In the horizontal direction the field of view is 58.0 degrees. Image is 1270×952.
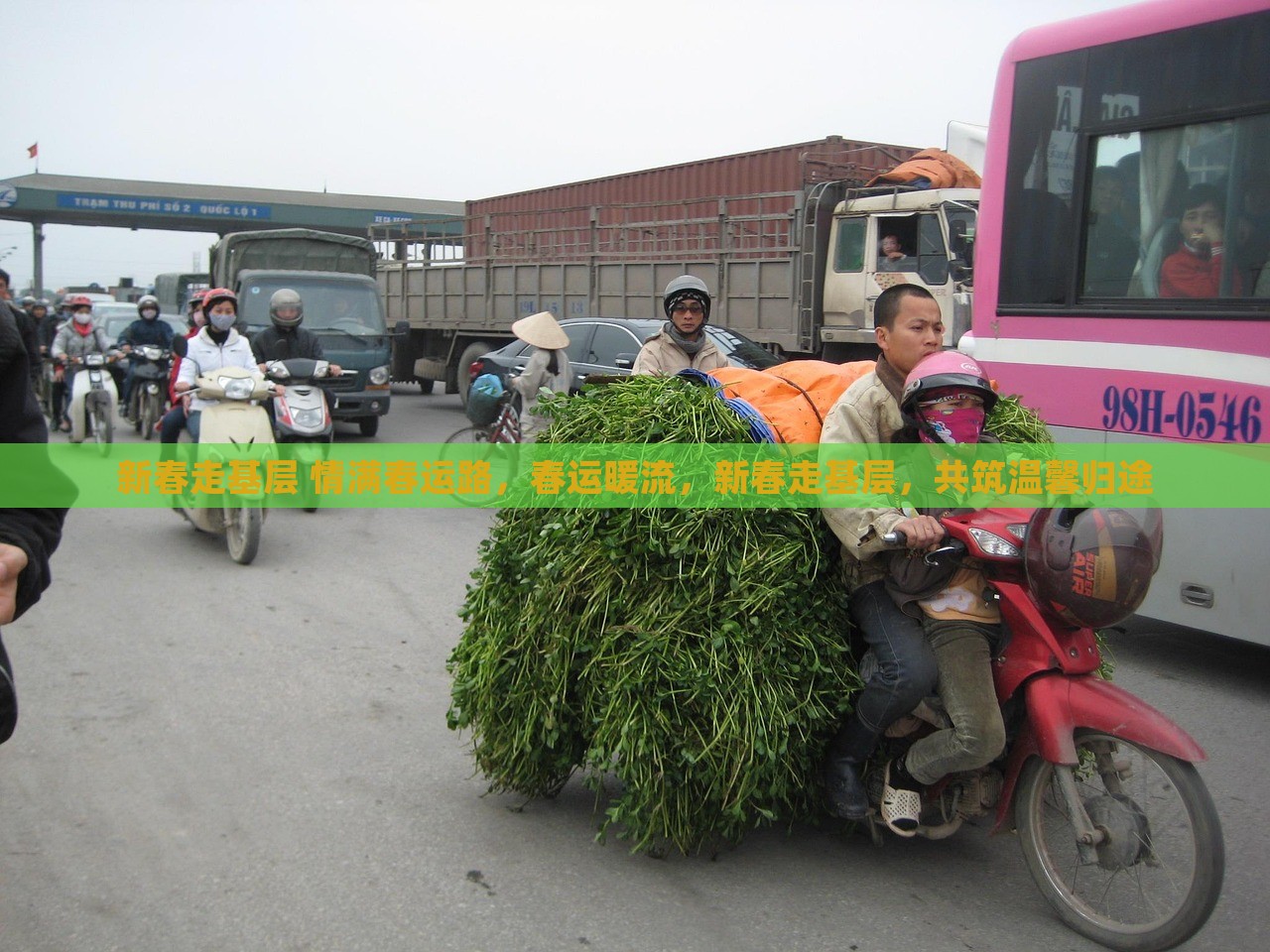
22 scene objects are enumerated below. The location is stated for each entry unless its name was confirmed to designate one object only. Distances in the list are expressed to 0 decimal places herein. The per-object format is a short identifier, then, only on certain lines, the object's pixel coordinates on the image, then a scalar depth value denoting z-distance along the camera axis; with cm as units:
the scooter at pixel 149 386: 1358
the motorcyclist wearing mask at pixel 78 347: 1295
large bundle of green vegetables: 335
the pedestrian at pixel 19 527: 211
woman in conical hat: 884
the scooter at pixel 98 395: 1297
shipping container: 1380
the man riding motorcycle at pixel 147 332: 1380
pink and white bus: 534
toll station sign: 3878
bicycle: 956
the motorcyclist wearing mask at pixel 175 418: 866
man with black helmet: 592
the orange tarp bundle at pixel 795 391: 375
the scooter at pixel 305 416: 977
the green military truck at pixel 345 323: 1365
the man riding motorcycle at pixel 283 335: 985
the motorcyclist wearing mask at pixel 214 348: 847
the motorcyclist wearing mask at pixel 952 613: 326
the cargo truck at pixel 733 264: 1142
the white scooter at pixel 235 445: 798
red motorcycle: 299
